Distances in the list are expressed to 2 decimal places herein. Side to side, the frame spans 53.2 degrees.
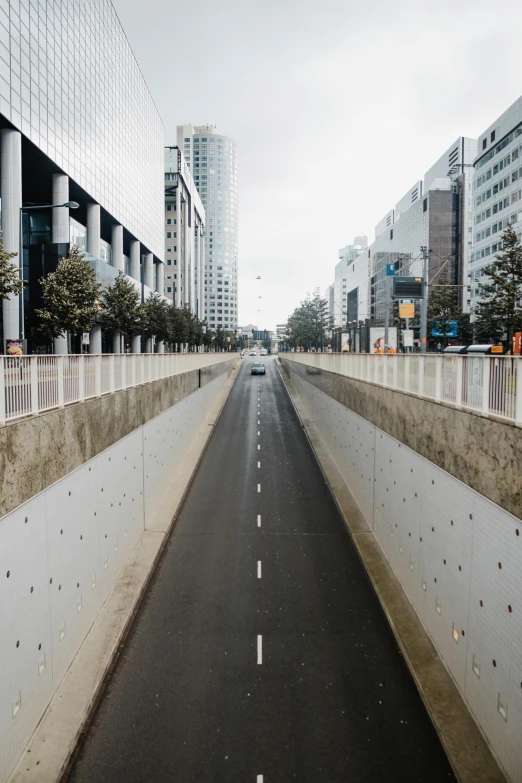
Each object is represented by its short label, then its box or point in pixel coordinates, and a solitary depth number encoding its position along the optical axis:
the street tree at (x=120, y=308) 43.50
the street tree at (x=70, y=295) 30.38
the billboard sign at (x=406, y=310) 36.94
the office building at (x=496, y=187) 90.69
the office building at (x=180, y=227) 130.50
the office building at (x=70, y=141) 38.72
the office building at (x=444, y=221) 126.56
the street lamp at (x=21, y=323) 38.87
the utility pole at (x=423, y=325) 30.02
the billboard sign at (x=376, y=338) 40.28
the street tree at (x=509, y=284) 32.62
